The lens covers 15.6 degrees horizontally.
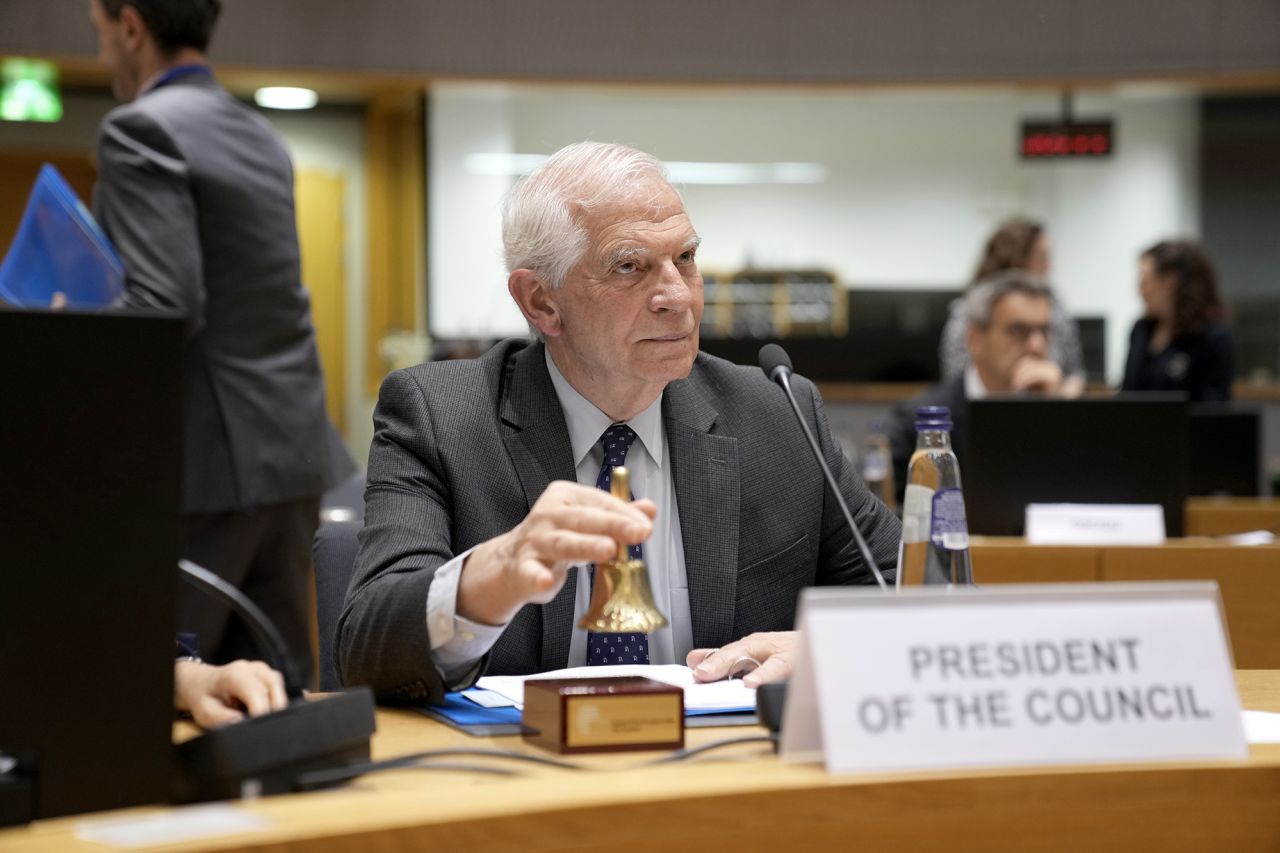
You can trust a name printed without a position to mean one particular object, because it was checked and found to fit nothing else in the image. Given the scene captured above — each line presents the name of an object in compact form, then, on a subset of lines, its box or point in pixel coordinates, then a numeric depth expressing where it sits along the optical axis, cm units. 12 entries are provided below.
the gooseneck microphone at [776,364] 454
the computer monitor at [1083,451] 627
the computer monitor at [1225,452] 785
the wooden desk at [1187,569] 565
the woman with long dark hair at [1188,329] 1163
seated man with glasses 806
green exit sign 1499
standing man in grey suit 556
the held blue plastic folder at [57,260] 542
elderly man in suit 457
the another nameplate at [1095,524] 622
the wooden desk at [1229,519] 728
